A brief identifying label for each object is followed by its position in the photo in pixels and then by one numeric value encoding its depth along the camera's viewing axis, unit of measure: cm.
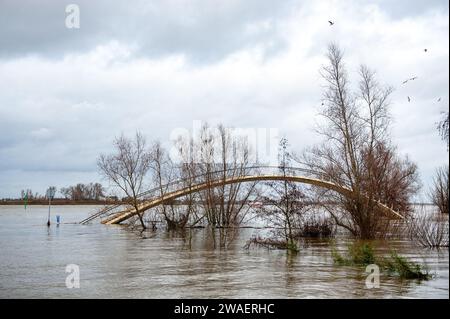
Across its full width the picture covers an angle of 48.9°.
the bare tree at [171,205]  3500
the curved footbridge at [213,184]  2383
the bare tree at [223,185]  3241
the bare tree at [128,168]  3897
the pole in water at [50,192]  4089
